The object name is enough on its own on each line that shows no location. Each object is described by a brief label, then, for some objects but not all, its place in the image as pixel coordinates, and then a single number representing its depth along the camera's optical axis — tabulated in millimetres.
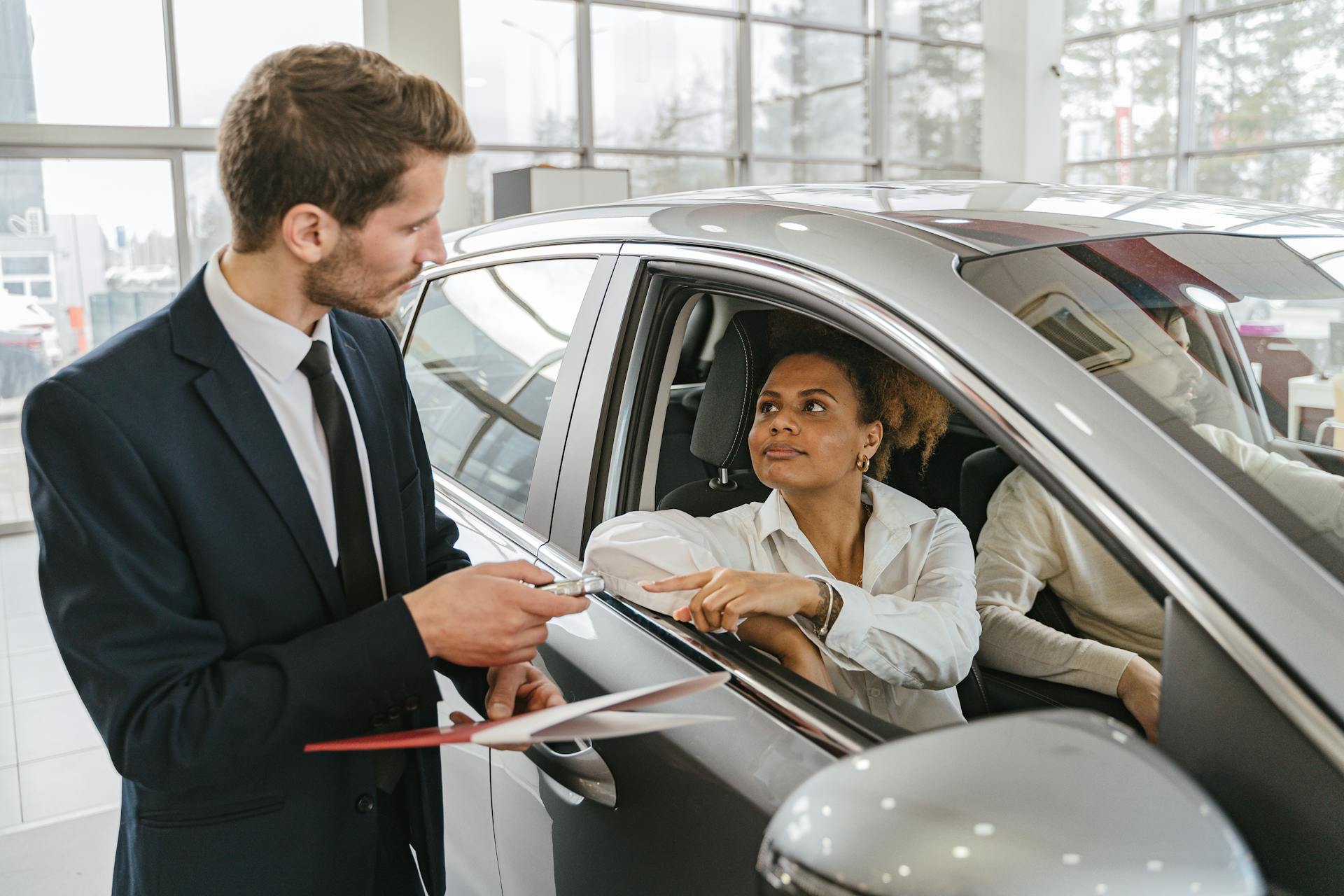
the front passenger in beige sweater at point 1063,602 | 1458
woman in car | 1278
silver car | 688
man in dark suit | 968
